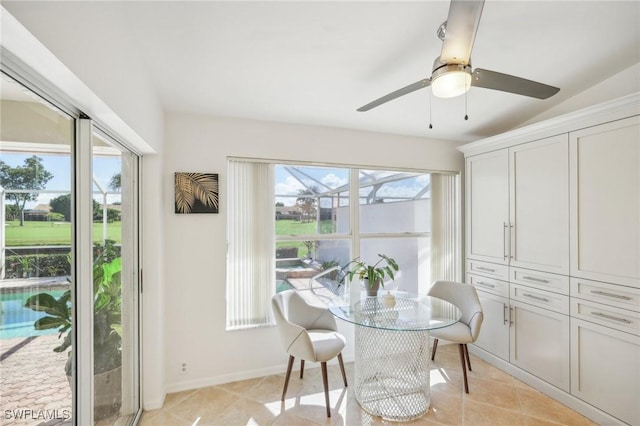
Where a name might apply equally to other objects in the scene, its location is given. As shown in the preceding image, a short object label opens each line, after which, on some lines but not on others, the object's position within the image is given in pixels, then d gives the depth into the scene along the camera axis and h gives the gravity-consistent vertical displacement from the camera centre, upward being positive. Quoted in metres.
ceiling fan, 1.05 +0.64
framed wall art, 2.57 +0.19
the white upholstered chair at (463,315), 2.64 -0.92
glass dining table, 2.28 -1.14
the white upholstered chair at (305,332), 2.26 -0.97
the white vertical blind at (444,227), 3.64 -0.17
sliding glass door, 0.95 -0.20
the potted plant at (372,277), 2.72 -0.58
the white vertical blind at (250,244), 2.82 -0.28
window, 2.86 -0.13
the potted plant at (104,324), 1.24 -0.55
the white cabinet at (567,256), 2.10 -0.35
